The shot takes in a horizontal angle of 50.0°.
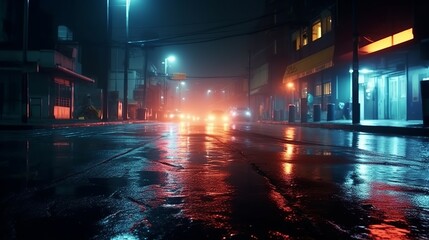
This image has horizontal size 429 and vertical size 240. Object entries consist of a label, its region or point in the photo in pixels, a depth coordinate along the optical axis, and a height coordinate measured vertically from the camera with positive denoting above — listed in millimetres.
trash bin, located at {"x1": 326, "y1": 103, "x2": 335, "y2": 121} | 33409 +680
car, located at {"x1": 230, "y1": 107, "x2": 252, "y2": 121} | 56875 +842
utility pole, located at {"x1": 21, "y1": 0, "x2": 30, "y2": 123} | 23734 +2142
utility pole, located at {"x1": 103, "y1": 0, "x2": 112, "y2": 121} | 37388 +6420
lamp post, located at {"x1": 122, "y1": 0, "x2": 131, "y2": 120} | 43750 +3987
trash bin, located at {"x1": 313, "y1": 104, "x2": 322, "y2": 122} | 36000 +726
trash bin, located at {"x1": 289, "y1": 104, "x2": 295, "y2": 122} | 39906 +703
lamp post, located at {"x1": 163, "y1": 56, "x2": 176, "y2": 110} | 101362 +5833
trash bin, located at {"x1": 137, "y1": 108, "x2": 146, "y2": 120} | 53906 +779
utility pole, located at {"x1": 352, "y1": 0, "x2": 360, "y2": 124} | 25172 +2292
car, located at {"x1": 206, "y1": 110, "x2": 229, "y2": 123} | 63244 +649
